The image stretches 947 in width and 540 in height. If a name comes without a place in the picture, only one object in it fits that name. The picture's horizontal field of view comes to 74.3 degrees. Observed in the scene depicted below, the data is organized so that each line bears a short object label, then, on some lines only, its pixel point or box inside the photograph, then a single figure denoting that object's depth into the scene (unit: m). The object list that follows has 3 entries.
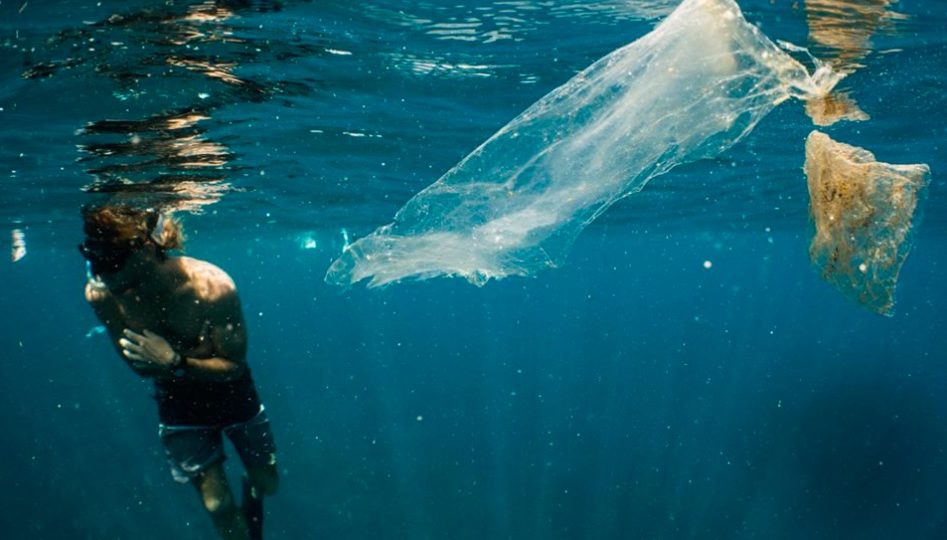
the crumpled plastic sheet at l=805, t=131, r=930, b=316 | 4.19
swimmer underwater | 5.95
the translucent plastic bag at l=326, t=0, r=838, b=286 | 3.77
